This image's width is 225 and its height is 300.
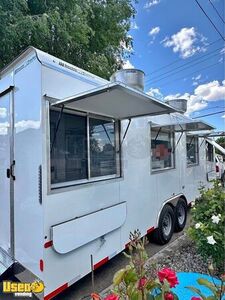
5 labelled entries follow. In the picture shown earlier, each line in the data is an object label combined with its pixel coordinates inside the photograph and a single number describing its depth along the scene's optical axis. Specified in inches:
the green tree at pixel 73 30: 185.5
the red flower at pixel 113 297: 42.5
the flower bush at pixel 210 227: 120.3
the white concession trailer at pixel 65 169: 96.7
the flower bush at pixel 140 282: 46.8
